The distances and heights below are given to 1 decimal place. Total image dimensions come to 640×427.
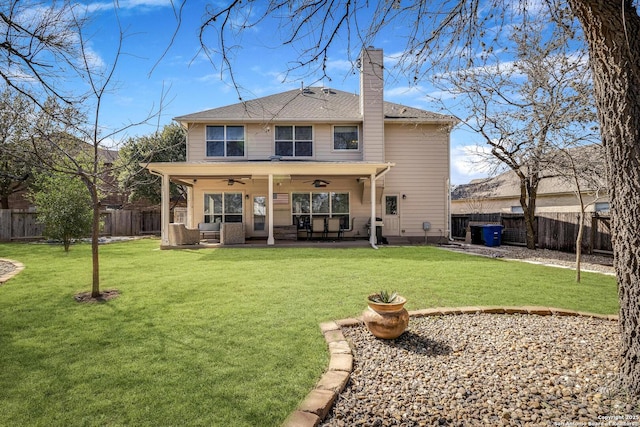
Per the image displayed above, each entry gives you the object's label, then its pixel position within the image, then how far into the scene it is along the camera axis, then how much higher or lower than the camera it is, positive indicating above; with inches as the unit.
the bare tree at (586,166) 351.9 +54.2
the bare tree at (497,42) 90.2 +60.6
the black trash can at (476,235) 581.6 -35.6
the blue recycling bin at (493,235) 545.6 -33.1
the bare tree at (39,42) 138.6 +74.4
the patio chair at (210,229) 530.9 -23.6
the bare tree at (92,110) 181.5 +61.8
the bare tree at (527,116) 316.5 +104.0
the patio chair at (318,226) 549.0 -19.1
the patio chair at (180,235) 461.4 -28.8
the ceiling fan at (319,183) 542.6 +51.3
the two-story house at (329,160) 562.6 +90.4
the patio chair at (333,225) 544.1 -17.4
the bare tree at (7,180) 512.4 +70.1
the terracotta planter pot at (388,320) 134.3 -42.3
